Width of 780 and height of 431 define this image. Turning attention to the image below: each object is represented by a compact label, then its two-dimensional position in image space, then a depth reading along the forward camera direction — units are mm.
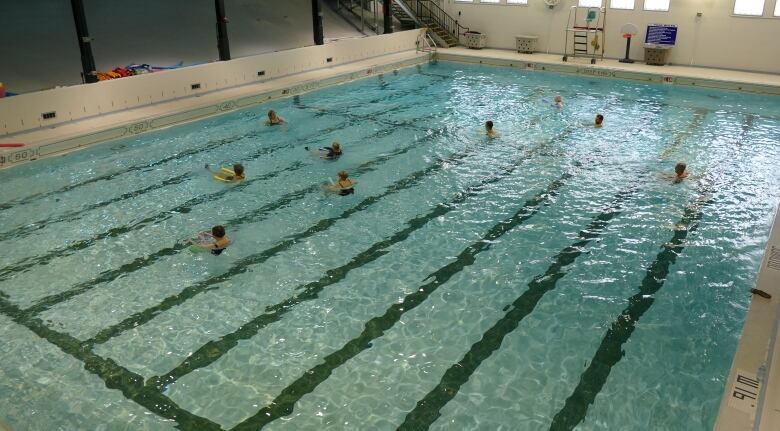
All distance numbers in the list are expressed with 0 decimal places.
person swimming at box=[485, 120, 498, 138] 10125
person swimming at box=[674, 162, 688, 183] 8086
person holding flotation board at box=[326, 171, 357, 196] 7820
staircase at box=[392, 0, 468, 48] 19359
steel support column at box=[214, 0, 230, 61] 12516
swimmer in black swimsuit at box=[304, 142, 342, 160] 9180
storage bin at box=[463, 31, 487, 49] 18500
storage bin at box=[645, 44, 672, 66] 15359
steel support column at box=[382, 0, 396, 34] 17266
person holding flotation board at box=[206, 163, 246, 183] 8219
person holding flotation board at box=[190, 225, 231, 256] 6336
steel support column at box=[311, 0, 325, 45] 14539
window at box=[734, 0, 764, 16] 14234
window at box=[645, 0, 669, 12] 15492
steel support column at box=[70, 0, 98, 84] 10195
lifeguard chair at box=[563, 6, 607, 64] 16391
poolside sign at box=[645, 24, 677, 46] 15227
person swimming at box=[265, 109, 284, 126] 10969
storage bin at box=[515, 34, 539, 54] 17500
